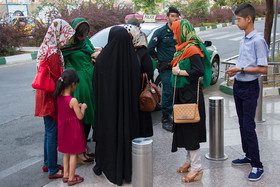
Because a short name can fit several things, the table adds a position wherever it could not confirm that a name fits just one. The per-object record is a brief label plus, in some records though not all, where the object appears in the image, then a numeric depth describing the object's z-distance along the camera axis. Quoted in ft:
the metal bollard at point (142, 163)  10.12
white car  23.26
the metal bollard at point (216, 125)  14.58
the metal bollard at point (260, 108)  18.83
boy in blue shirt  12.51
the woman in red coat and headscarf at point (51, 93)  13.23
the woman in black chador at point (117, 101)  12.41
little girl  12.64
